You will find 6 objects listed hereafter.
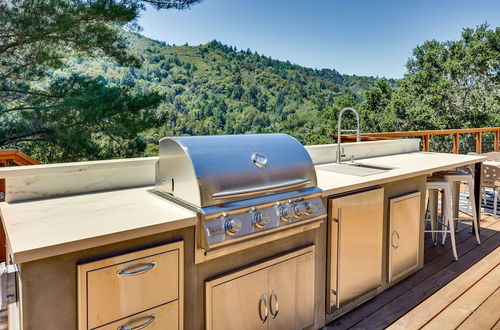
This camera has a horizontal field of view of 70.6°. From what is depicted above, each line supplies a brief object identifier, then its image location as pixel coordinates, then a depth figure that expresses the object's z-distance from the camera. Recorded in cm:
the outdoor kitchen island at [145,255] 109
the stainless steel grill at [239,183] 139
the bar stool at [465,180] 300
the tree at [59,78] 661
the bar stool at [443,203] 284
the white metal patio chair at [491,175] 371
